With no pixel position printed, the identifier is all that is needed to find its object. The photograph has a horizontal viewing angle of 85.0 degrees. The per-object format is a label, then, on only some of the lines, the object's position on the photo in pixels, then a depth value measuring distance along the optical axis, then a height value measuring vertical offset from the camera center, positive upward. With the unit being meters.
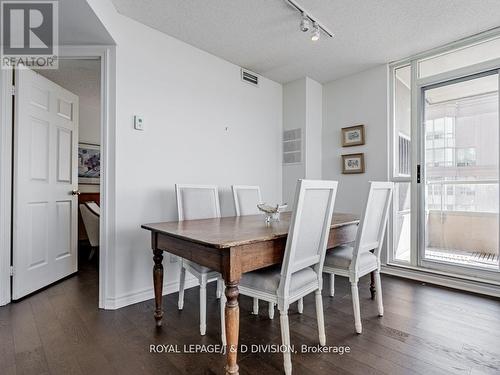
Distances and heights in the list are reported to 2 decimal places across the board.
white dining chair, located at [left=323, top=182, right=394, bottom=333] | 1.86 -0.45
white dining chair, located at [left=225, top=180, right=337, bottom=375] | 1.42 -0.41
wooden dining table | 1.30 -0.31
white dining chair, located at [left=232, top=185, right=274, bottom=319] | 2.66 -0.10
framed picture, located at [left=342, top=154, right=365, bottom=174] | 3.45 +0.34
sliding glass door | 2.66 +0.15
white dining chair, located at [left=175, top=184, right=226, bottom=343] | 1.81 -0.18
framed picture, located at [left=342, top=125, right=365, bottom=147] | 3.45 +0.70
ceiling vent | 3.38 +1.43
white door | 2.36 +0.07
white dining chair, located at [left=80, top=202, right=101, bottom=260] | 3.71 -0.44
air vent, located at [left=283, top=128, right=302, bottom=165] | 3.69 +0.60
